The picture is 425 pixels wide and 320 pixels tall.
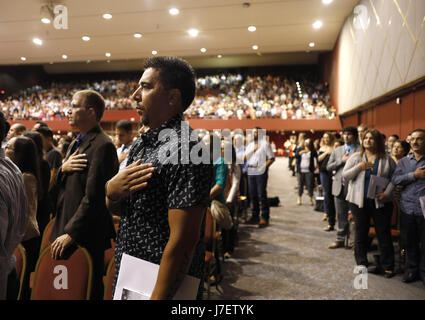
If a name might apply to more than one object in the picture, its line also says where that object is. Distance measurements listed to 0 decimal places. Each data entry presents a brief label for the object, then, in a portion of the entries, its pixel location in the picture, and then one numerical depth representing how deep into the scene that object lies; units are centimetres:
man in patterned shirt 90
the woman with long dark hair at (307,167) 725
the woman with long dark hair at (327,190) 529
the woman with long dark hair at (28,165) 193
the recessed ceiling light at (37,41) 1244
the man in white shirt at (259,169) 572
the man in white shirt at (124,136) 343
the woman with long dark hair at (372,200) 344
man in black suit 171
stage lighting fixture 898
